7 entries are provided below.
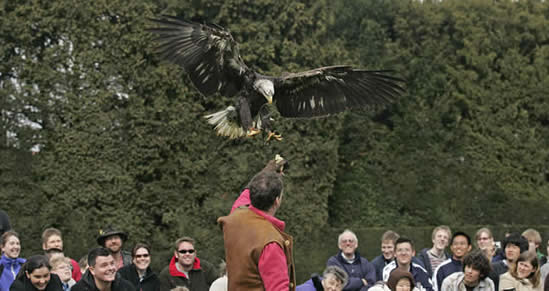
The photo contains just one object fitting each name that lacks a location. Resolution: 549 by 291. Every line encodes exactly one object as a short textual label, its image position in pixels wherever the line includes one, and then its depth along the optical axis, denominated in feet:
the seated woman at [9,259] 43.39
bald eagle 37.14
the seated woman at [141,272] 43.01
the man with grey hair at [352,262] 48.67
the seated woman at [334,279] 41.11
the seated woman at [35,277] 36.94
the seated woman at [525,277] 42.88
